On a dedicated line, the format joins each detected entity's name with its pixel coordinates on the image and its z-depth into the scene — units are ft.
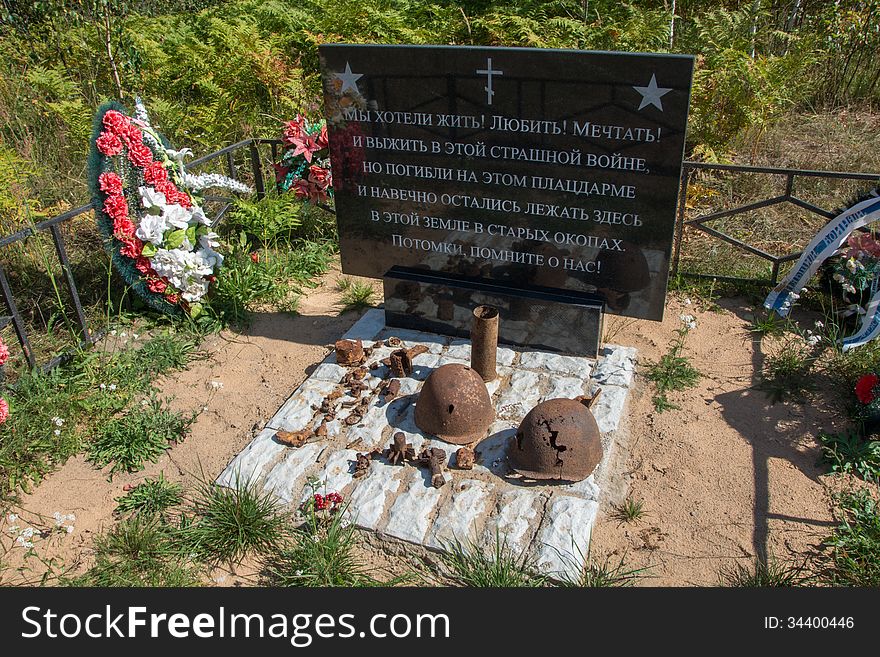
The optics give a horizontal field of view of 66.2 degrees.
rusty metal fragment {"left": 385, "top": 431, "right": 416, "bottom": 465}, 12.38
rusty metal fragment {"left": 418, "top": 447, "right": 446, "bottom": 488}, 11.85
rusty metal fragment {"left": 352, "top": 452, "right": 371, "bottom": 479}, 12.21
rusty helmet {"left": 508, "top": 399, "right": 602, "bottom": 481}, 11.55
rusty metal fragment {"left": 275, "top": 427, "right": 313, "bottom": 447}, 12.98
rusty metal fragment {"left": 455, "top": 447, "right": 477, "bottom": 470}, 12.12
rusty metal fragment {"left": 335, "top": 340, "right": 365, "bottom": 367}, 15.21
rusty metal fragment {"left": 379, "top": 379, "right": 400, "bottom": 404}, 14.17
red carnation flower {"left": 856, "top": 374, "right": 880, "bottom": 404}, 12.53
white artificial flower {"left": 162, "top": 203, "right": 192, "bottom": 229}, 15.79
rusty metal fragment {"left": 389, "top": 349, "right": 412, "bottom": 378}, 14.67
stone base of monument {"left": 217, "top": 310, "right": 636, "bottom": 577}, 10.97
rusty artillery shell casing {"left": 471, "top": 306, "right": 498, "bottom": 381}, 13.70
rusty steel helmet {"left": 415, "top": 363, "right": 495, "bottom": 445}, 12.48
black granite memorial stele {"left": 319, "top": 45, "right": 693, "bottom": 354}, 12.67
